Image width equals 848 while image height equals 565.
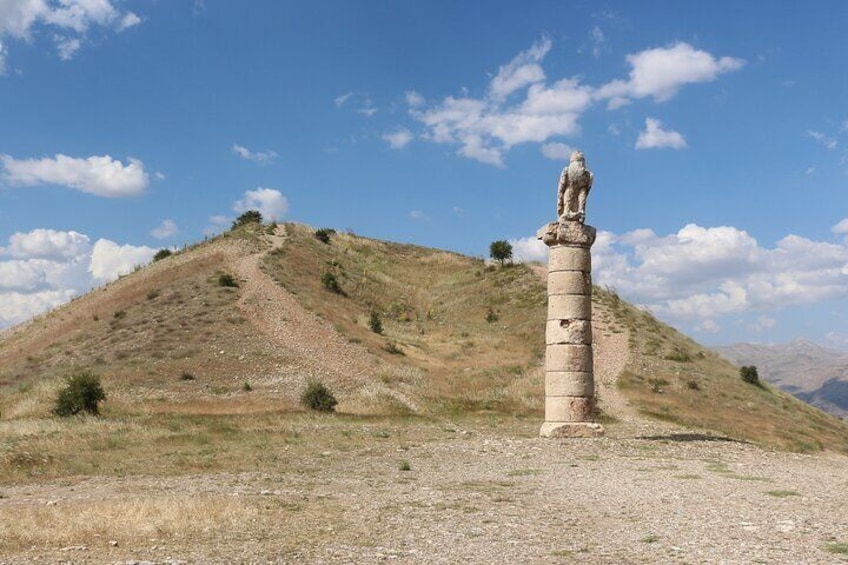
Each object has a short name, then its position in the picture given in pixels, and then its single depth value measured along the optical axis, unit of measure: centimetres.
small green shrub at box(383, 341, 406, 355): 4037
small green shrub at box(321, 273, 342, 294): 5443
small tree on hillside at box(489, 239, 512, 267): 7075
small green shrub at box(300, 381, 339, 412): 2719
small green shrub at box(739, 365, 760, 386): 4009
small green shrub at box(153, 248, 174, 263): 6543
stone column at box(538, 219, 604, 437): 2067
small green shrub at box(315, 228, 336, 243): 7388
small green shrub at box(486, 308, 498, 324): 5372
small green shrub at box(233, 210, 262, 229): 7294
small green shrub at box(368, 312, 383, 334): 4597
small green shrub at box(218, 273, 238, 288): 4616
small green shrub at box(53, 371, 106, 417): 2436
